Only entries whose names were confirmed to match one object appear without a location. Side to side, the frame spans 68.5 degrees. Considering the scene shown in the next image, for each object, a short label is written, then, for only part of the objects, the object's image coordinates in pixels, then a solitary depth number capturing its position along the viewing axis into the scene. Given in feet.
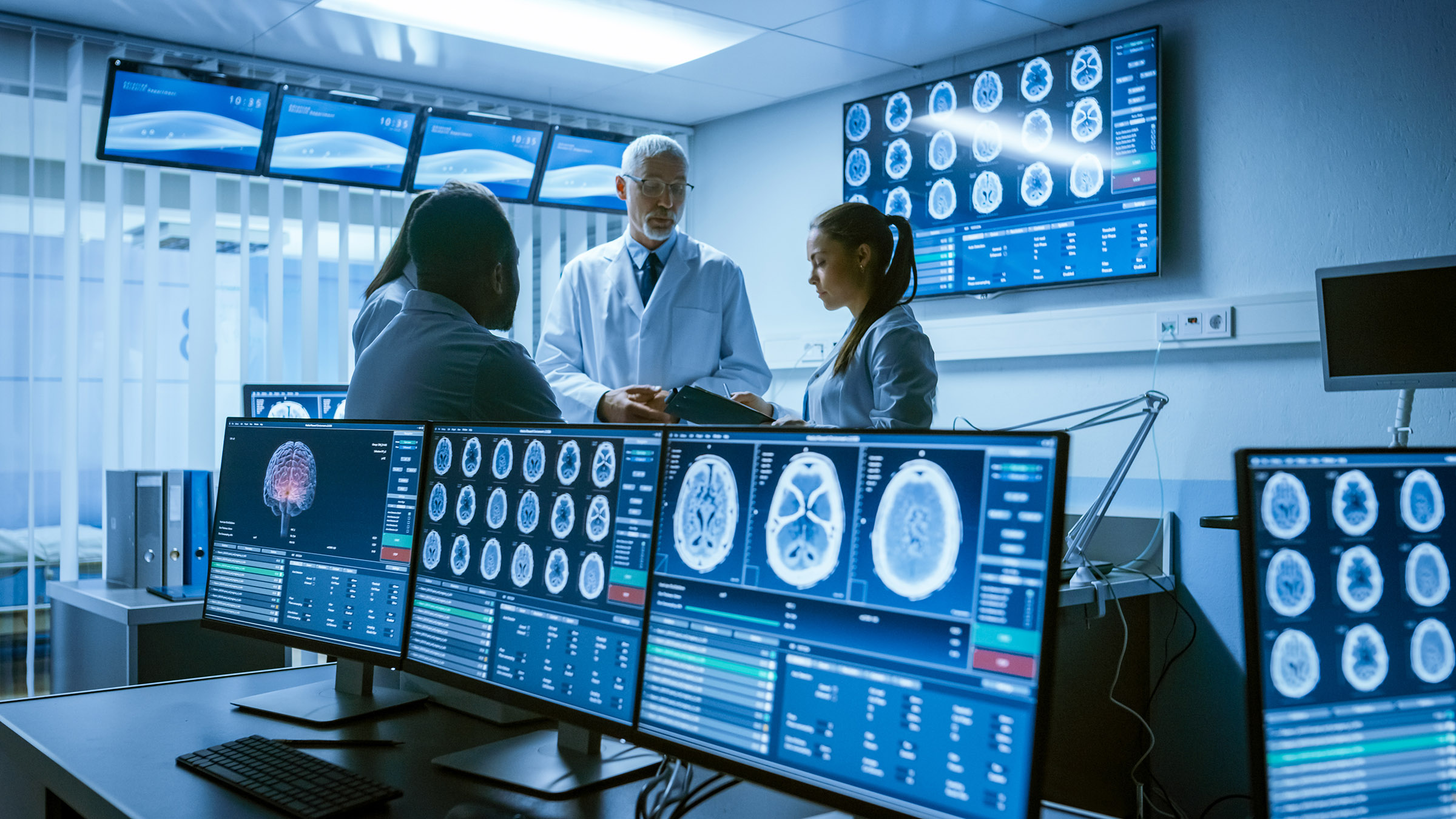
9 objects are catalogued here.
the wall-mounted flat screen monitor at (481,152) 12.20
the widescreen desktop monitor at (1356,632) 2.74
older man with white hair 8.96
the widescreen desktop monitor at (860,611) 2.61
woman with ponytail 7.23
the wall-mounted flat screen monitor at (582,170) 12.91
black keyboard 3.57
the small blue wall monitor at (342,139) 11.39
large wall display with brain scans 10.14
